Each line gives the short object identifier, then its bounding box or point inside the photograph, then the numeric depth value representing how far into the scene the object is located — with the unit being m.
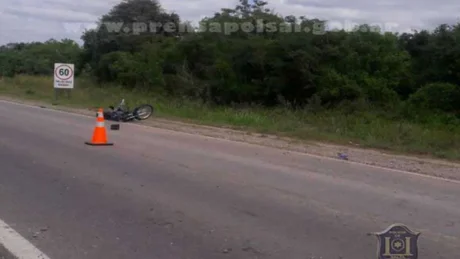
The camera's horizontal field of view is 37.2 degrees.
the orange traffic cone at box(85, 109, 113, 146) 14.71
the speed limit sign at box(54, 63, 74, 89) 34.25
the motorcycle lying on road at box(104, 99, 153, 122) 21.80
